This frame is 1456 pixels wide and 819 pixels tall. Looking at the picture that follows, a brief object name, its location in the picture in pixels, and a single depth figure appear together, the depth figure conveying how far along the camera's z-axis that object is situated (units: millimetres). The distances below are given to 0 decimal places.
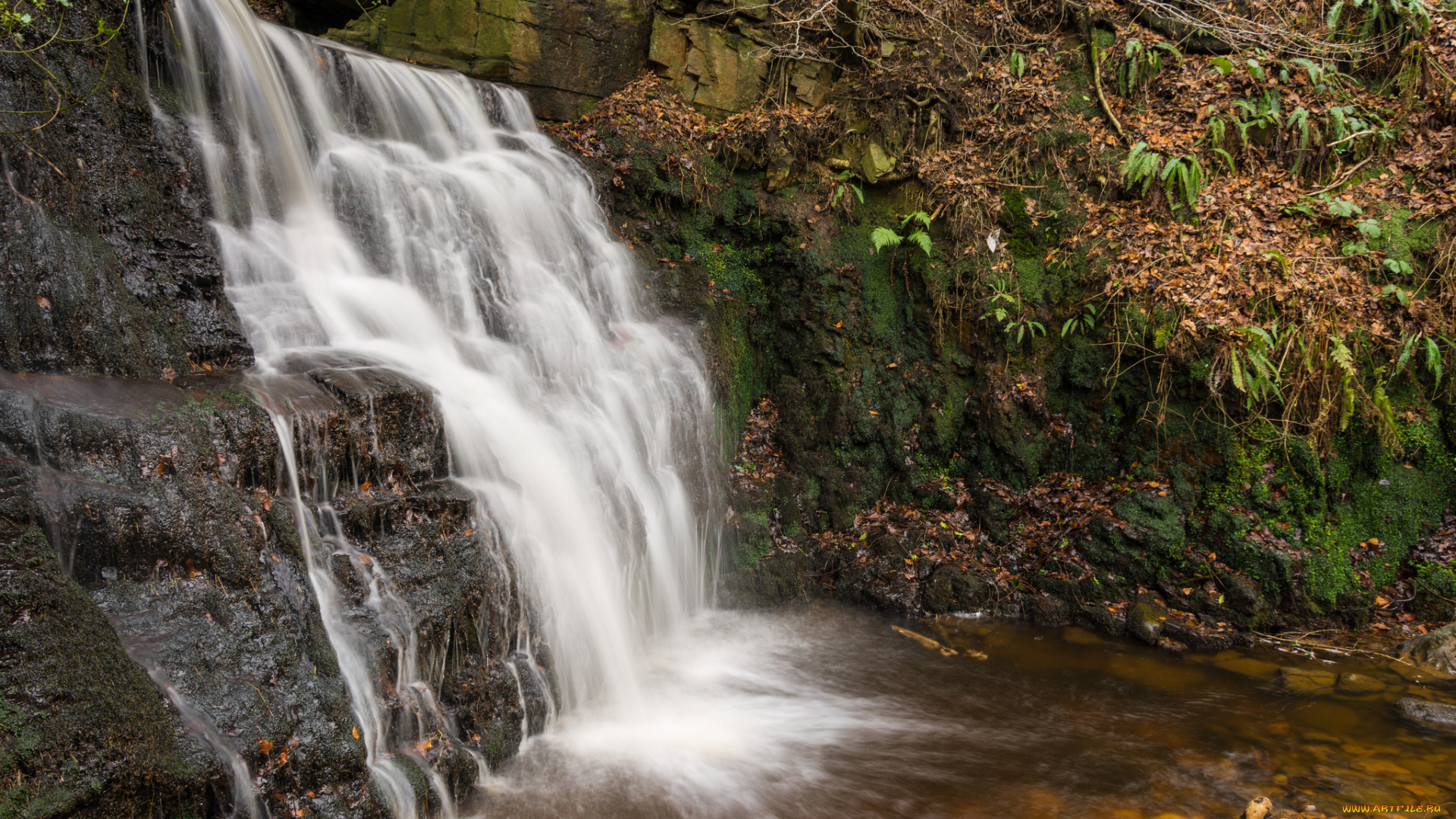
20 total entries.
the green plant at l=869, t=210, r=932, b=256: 8508
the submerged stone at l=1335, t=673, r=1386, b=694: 5973
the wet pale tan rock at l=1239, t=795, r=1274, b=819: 4391
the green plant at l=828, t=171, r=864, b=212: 8992
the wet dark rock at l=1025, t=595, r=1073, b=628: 7359
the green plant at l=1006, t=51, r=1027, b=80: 9125
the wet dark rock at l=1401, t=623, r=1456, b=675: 6191
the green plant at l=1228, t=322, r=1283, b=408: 7008
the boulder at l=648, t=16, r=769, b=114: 9961
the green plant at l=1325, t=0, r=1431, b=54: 8352
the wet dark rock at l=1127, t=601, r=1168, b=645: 6895
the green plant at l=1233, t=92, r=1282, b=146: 8242
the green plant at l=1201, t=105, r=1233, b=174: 8133
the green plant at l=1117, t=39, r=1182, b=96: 8812
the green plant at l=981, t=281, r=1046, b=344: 8156
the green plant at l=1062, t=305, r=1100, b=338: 7973
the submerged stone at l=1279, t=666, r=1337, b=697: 6027
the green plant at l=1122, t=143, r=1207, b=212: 7793
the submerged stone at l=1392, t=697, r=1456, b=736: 5410
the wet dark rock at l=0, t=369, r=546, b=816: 3484
